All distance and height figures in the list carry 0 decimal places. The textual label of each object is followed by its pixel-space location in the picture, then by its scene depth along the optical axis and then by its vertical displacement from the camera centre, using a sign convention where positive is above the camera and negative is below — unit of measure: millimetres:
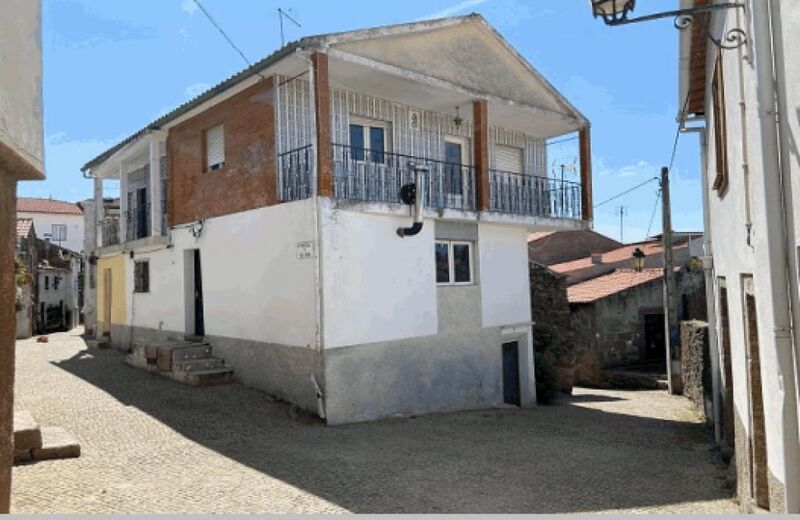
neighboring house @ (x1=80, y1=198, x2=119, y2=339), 20953 +1424
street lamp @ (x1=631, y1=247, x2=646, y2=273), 21719 +922
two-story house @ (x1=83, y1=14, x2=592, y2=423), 10969 +1628
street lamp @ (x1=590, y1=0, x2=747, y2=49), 4547 +2162
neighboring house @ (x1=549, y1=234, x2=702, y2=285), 28703 +1164
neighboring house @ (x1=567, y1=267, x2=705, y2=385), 23234 -1539
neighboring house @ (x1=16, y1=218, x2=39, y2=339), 27344 +910
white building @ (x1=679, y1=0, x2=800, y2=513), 3963 +478
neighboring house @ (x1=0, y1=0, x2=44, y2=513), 4340 +1274
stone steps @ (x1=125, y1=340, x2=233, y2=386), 12492 -1429
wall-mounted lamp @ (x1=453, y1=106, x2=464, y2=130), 14844 +4244
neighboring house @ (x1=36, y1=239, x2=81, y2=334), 34531 +915
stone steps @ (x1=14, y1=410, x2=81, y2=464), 7430 -1844
